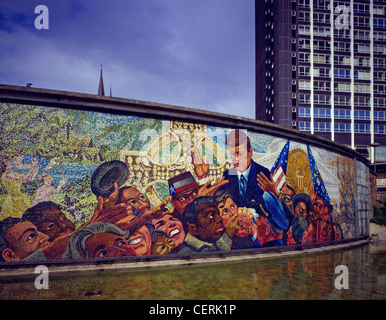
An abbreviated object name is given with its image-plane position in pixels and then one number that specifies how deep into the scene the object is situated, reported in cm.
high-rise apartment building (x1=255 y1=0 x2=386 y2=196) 5409
